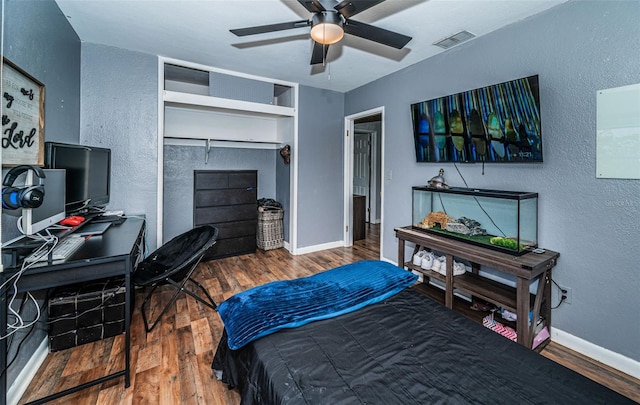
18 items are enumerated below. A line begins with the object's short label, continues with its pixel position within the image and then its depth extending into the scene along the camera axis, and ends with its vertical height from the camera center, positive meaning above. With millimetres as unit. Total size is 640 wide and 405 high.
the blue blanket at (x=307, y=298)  1459 -595
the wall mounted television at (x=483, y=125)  2223 +725
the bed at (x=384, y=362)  1062 -703
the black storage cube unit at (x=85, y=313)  1990 -834
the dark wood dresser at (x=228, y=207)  3916 -81
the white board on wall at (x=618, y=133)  1794 +476
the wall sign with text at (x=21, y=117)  1475 +486
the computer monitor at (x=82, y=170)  1952 +242
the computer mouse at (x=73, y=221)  1986 -149
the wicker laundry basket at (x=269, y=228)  4454 -421
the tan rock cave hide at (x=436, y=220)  2855 -173
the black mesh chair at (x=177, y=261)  2197 -533
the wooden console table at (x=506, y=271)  1980 -622
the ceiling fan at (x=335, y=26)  1714 +1205
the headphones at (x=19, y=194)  1335 +28
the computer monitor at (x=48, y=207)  1404 -38
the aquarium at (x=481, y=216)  2252 -119
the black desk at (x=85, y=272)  1355 -377
